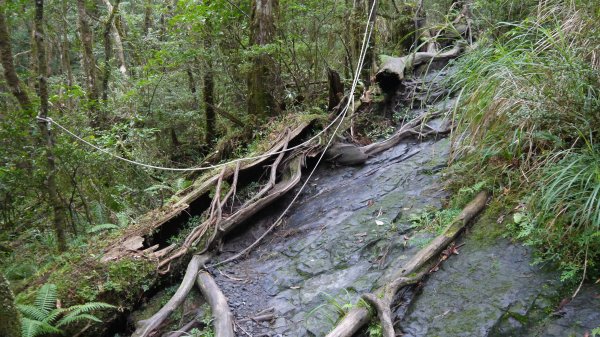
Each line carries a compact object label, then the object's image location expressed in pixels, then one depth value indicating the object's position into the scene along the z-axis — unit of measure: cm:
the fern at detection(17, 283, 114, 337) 305
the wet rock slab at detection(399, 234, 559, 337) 242
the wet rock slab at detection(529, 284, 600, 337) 215
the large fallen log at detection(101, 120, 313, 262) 409
